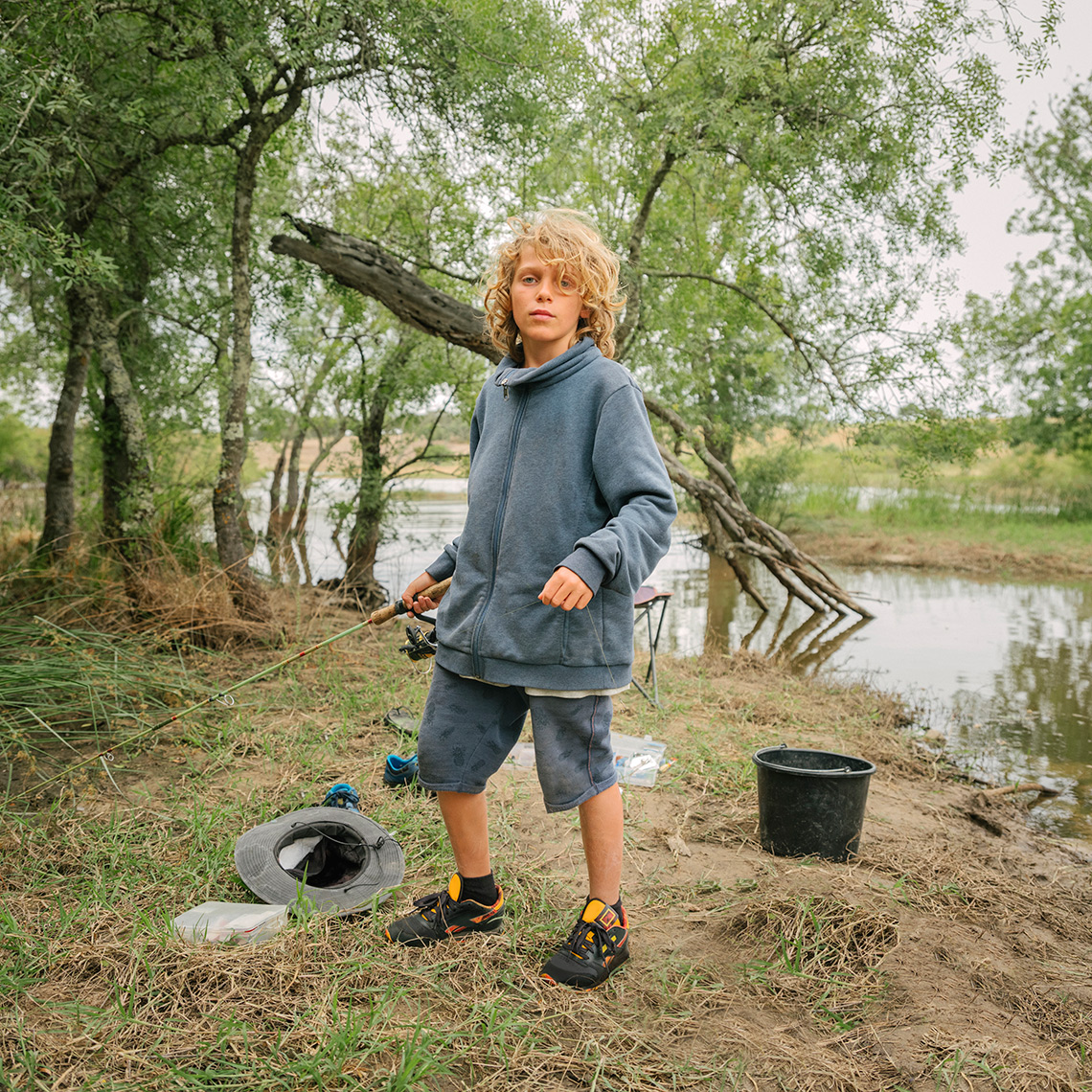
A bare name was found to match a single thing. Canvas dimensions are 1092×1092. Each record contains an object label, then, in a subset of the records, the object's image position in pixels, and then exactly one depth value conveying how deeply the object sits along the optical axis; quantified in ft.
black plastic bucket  9.07
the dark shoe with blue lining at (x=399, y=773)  10.41
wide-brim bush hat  7.45
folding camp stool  15.71
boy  6.15
